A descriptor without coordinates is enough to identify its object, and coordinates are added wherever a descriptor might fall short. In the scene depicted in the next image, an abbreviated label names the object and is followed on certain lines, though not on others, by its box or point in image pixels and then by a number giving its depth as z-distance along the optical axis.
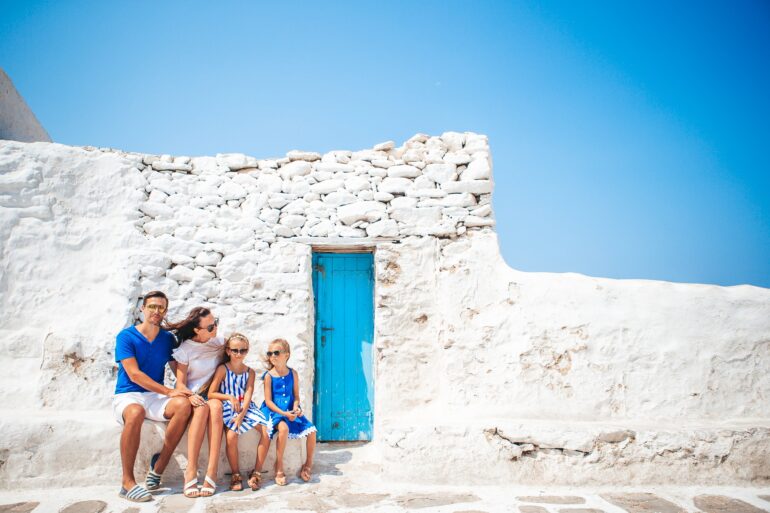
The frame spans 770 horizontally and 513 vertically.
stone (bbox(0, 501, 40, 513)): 3.04
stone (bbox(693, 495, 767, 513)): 3.19
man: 3.34
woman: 3.37
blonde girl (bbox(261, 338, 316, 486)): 3.70
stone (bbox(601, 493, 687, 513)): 3.17
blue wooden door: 4.91
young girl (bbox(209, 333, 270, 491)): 3.57
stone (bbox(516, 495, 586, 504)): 3.32
